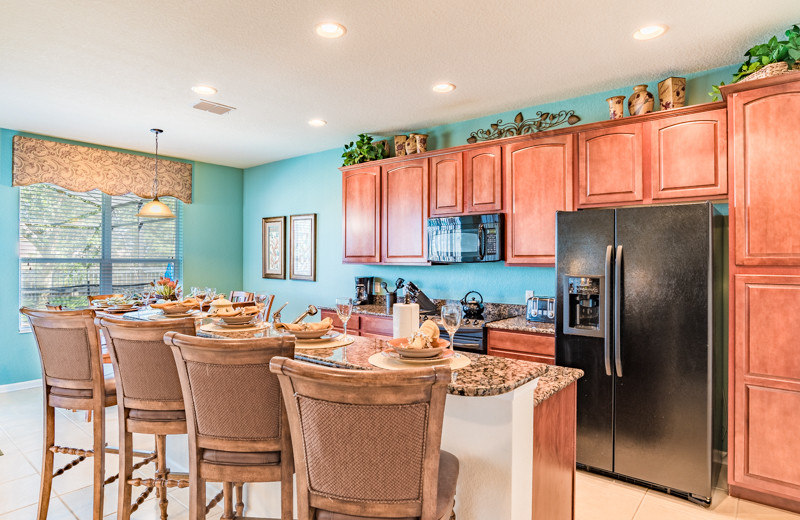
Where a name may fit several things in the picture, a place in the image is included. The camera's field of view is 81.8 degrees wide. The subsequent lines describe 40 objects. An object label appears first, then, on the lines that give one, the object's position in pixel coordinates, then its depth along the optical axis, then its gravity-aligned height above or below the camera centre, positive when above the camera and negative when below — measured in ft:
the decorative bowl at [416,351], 4.61 -0.87
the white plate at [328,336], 5.98 -0.98
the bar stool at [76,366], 6.49 -1.51
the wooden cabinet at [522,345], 10.37 -1.89
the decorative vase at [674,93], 9.94 +3.70
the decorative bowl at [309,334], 5.92 -0.90
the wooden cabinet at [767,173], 7.85 +1.60
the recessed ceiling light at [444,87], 11.09 +4.30
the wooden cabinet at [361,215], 14.89 +1.63
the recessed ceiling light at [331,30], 8.28 +4.27
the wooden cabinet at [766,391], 7.86 -2.21
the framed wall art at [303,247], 18.42 +0.69
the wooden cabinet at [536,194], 11.04 +1.74
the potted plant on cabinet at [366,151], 15.08 +3.71
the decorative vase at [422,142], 13.95 +3.71
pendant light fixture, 15.17 +1.77
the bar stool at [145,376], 5.43 -1.37
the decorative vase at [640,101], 10.13 +3.63
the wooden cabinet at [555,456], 4.94 -2.19
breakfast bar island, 4.35 -1.72
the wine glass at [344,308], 6.34 -0.61
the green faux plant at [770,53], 7.93 +3.78
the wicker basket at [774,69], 7.93 +3.38
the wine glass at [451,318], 5.47 -0.64
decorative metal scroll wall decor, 12.12 +3.81
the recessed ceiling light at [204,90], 11.25 +4.28
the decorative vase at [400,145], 14.43 +3.75
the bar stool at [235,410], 4.33 -1.43
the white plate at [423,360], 4.66 -0.97
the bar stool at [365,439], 3.27 -1.30
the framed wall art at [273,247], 19.59 +0.71
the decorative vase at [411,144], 14.14 +3.68
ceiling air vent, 12.37 +4.28
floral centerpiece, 12.09 -0.70
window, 15.52 +0.66
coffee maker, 16.07 -0.95
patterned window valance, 15.08 +3.38
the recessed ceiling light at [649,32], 8.30 +4.25
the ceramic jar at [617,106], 10.50 +3.60
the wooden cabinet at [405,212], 13.70 +1.59
